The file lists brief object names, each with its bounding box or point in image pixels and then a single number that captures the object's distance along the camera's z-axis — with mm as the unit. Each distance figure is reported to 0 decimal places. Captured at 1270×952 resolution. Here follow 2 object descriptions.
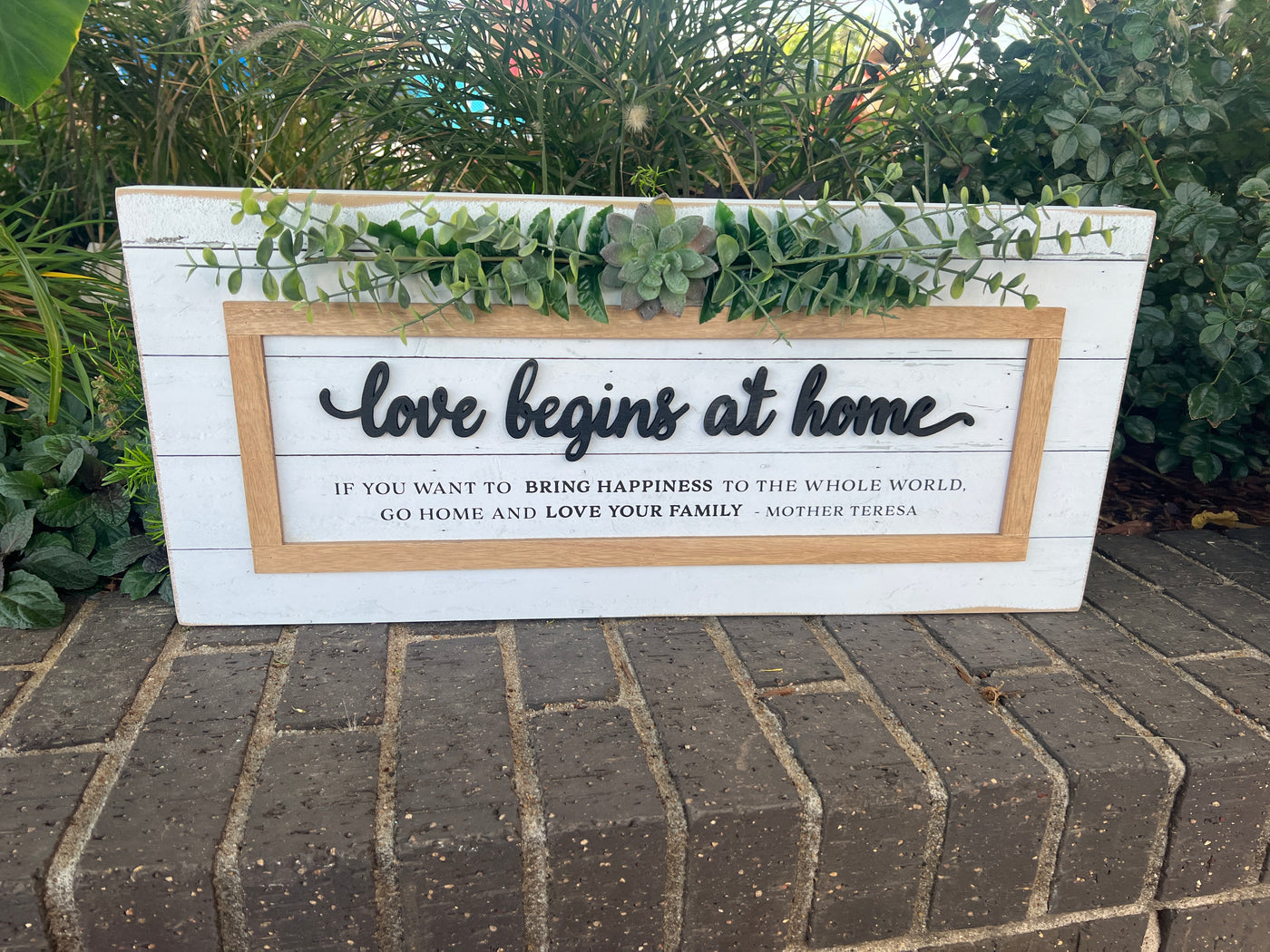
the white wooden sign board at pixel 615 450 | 1026
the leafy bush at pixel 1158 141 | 1230
